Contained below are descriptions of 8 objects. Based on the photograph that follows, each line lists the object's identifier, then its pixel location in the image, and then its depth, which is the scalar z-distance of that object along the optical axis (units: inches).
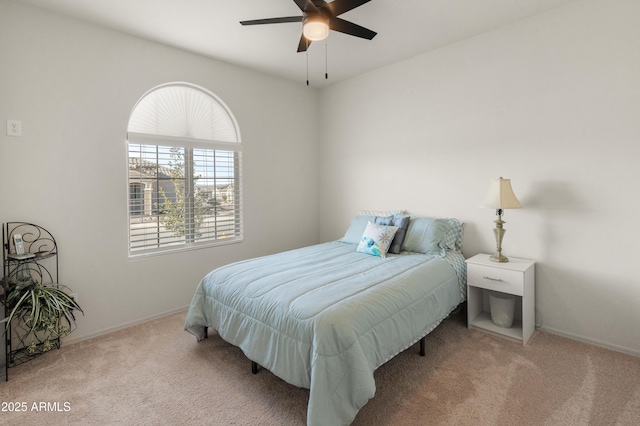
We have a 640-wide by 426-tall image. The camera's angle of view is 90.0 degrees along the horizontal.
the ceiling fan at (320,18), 76.4
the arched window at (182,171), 118.2
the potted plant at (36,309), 85.7
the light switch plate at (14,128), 91.8
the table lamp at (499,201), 101.7
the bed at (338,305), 63.4
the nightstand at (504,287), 98.4
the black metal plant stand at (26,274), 88.5
